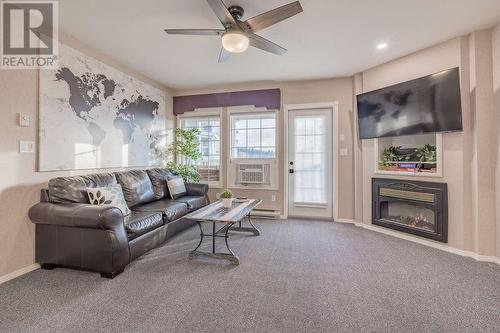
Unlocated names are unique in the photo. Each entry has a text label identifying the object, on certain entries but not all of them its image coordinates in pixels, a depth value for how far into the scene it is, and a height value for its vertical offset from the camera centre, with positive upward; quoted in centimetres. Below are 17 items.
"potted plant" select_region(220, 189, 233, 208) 299 -38
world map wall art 255 +70
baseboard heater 433 -83
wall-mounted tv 275 +81
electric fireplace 289 -54
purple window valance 435 +135
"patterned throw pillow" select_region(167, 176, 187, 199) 376 -29
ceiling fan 188 +127
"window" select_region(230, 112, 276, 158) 446 +66
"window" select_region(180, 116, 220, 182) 476 +47
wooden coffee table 242 -50
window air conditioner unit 441 -8
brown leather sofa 212 -59
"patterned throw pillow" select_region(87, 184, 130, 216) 252 -30
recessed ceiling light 293 +155
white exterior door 421 +10
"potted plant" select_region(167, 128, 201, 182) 451 +37
